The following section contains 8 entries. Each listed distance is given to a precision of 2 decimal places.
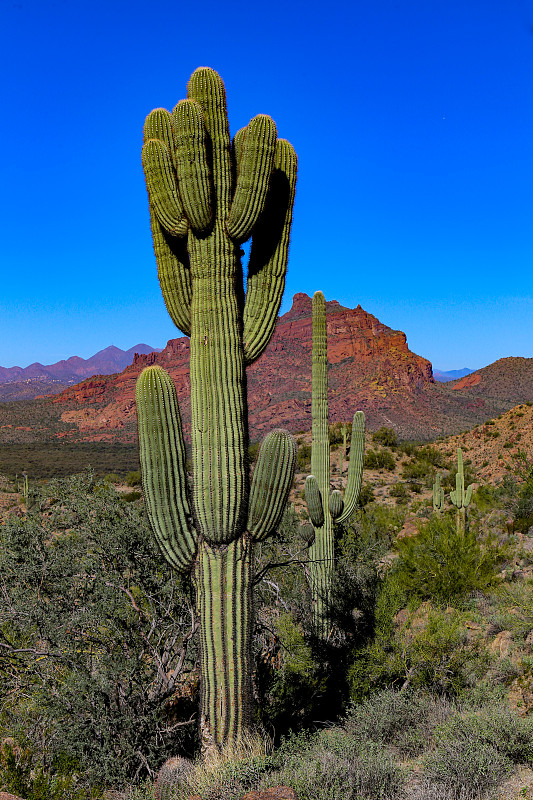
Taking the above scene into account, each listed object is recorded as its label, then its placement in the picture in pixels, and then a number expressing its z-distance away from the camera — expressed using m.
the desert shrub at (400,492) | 25.72
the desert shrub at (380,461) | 33.19
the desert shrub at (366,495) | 24.40
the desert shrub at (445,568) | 11.33
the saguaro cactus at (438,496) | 20.39
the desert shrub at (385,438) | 37.49
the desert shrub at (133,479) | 31.05
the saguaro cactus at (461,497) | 17.19
